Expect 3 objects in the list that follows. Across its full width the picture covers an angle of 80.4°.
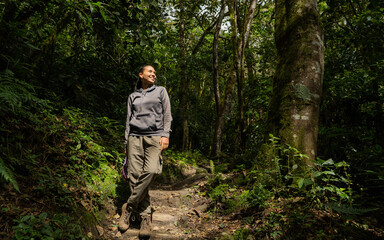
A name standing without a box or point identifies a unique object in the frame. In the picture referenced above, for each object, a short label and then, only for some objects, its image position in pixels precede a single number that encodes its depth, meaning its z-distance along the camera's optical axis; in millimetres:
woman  3631
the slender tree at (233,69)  7789
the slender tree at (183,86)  10406
